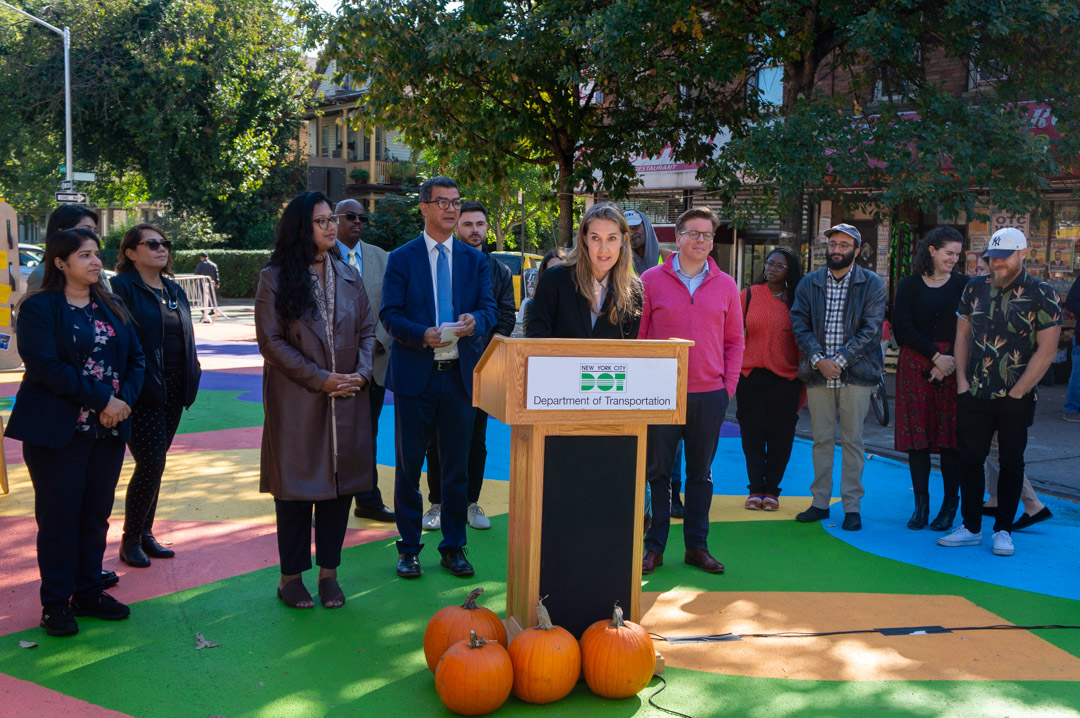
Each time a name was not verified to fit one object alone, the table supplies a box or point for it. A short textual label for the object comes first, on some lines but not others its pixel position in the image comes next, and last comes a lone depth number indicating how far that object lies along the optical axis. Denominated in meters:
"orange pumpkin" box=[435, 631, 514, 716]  3.54
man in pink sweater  5.44
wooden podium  3.79
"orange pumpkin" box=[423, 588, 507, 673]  3.81
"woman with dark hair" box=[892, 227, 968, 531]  6.54
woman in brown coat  4.59
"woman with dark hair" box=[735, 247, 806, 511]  6.98
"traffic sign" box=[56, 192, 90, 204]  26.35
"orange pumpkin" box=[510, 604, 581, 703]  3.66
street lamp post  29.51
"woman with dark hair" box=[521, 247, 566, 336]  6.92
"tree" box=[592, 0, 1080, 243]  10.38
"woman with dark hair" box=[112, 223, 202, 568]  5.20
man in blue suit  5.25
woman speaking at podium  4.61
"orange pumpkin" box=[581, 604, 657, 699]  3.70
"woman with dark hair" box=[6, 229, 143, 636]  4.32
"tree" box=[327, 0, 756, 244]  12.82
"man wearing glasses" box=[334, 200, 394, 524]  6.33
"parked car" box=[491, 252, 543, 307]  22.12
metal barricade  23.95
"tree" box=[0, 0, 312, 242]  32.06
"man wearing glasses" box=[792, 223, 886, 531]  6.51
